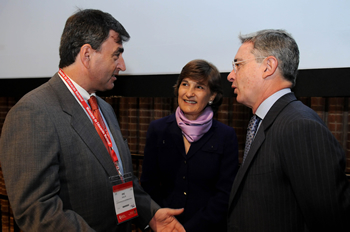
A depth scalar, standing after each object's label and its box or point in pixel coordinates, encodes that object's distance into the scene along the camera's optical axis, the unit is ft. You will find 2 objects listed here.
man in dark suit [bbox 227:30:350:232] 3.13
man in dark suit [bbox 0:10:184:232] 3.30
